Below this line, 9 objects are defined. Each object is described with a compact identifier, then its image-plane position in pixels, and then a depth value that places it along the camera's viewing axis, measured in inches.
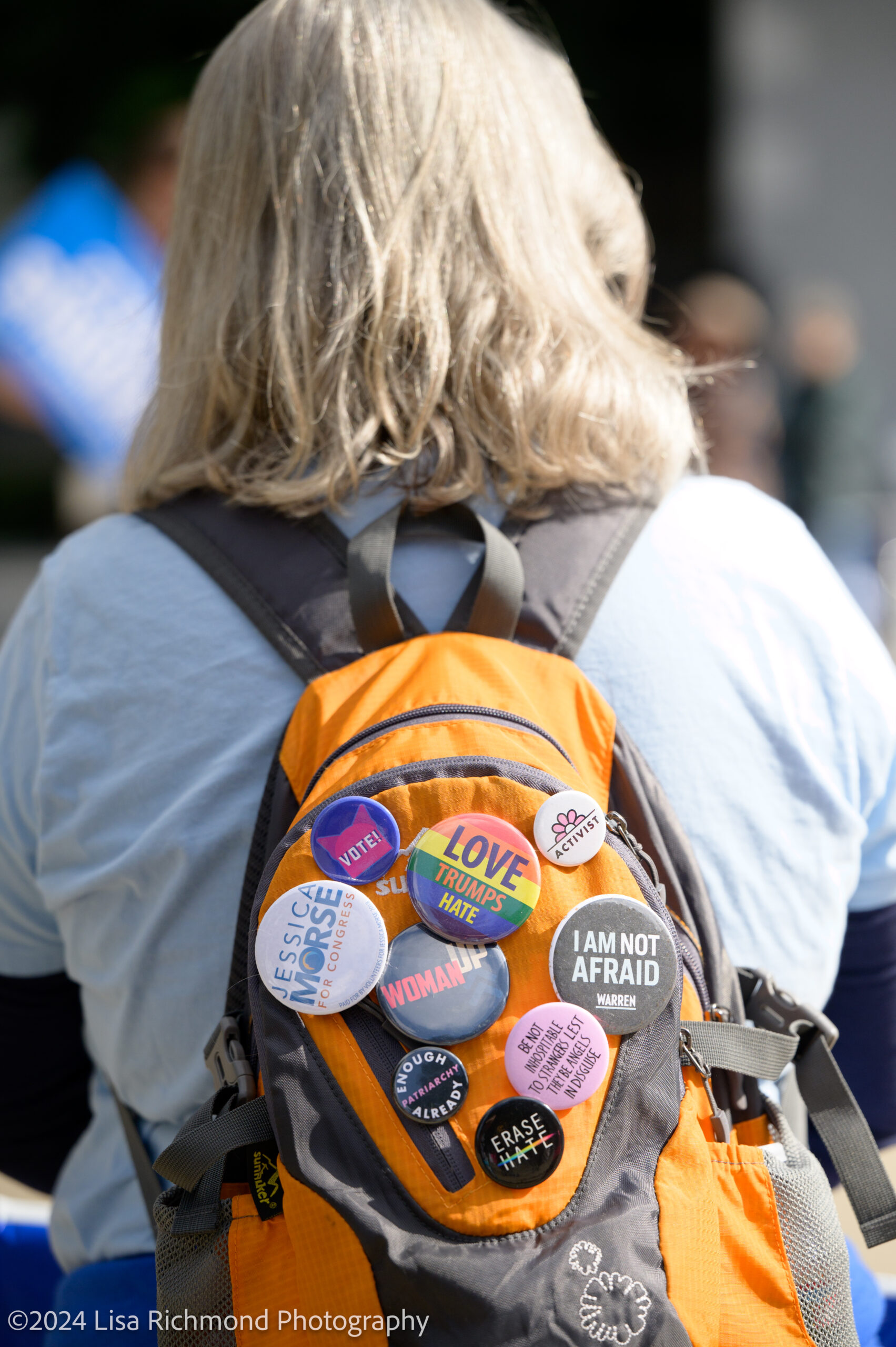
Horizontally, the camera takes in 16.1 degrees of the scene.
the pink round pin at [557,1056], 53.1
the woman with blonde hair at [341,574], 57.9
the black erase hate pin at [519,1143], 52.6
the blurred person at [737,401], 220.4
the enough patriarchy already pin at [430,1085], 52.9
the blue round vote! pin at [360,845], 54.2
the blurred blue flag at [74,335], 172.3
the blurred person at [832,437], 275.8
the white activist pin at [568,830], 54.2
